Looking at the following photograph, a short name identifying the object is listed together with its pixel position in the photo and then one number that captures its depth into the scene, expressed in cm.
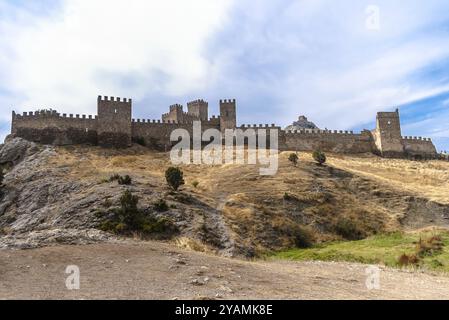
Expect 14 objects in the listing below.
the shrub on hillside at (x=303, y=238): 2888
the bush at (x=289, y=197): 3462
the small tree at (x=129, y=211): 2637
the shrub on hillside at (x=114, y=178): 3334
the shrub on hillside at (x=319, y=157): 4356
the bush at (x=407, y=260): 2239
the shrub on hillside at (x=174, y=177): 3272
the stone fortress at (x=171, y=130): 4541
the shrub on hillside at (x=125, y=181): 3219
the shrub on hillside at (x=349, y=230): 3105
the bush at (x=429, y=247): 2428
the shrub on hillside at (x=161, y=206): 2860
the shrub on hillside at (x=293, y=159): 4284
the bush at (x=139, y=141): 4916
